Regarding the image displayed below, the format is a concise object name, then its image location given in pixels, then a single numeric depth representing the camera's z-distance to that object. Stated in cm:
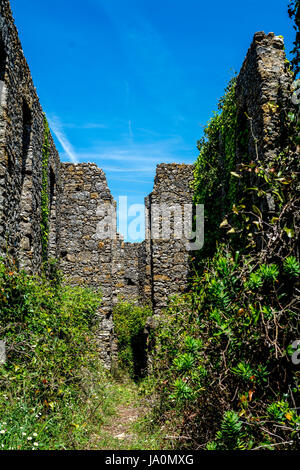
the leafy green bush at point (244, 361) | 290
